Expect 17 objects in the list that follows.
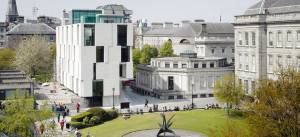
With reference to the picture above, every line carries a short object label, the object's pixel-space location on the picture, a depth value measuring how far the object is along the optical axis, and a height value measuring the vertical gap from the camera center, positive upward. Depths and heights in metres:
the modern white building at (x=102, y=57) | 65.31 +1.27
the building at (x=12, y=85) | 63.41 -3.09
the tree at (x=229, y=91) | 54.09 -3.54
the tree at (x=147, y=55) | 107.53 +2.53
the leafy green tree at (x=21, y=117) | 37.31 -4.80
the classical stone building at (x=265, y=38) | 59.09 +4.05
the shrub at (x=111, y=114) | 57.38 -6.85
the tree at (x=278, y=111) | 31.12 -3.58
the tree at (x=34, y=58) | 98.00 +1.73
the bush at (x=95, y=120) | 54.50 -7.29
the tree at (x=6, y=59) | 107.13 +1.63
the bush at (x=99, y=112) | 56.10 -6.48
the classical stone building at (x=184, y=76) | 75.19 -2.13
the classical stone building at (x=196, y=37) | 97.62 +8.64
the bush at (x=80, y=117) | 54.38 -6.85
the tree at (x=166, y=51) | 115.31 +3.78
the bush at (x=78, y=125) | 52.88 -7.66
